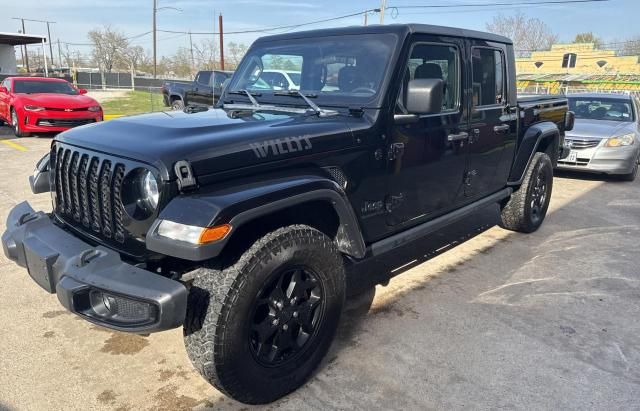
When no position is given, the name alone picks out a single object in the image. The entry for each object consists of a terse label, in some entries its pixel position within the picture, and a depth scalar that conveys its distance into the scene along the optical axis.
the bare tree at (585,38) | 74.31
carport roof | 26.94
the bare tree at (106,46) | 65.69
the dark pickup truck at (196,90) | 15.14
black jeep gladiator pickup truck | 2.16
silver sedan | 8.38
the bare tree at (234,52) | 59.51
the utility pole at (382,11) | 31.08
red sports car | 11.02
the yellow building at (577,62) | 54.66
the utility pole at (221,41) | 29.34
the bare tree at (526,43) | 63.03
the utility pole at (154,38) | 38.04
